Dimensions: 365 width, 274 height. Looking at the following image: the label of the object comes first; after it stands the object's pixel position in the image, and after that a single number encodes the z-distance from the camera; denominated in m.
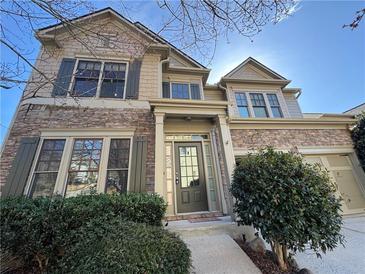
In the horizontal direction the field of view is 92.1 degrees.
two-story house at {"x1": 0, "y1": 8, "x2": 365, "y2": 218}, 4.73
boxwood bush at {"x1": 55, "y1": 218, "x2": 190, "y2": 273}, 2.11
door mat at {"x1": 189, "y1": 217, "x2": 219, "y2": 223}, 4.60
